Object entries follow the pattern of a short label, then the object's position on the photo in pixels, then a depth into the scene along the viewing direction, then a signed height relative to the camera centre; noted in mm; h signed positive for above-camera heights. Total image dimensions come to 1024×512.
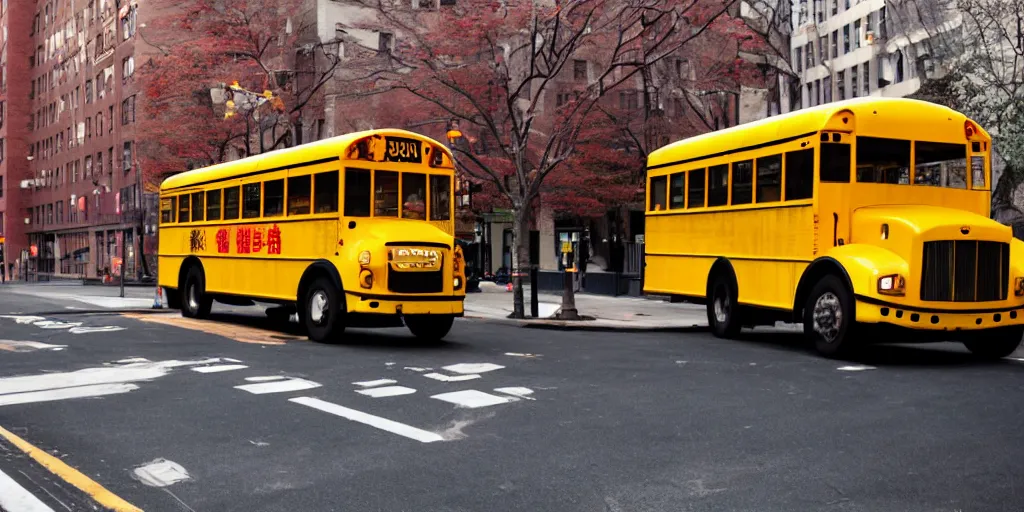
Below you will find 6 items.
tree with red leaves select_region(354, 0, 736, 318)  23250 +4962
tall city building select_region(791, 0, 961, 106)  44500 +9059
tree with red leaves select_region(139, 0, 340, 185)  43594 +7425
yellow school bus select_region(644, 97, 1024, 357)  12938 +279
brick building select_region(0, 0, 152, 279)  69625 +8308
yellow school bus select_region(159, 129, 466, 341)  15547 +232
